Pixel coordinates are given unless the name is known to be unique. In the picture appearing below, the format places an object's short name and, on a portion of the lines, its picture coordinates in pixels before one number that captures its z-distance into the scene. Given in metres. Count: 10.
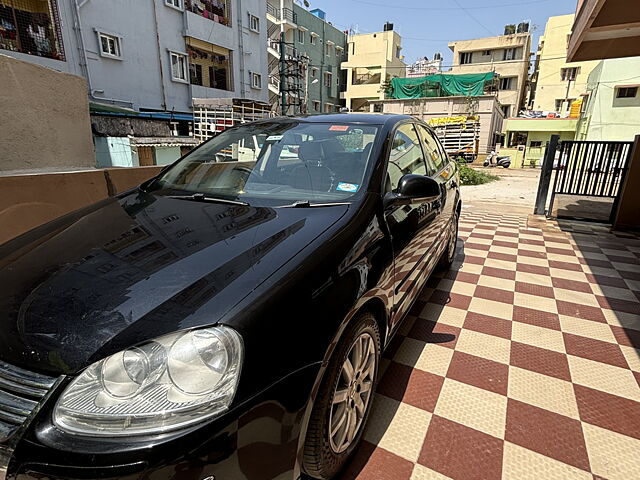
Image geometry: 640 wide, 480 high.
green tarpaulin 26.55
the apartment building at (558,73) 28.02
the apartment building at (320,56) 29.77
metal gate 5.49
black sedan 0.86
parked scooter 23.38
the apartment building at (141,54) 11.54
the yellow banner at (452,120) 23.00
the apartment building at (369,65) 33.91
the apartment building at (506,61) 32.03
